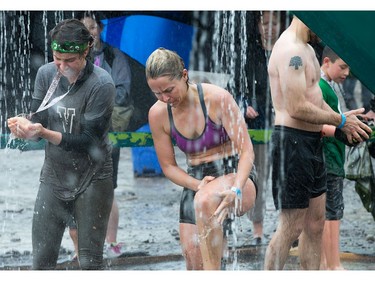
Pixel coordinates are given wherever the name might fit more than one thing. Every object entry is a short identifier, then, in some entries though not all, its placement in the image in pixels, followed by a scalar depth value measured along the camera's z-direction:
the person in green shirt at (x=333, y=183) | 11.53
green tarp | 9.76
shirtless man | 10.65
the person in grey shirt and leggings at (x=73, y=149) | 10.30
